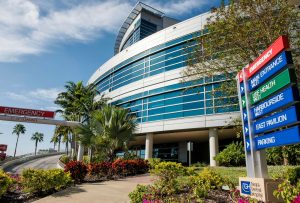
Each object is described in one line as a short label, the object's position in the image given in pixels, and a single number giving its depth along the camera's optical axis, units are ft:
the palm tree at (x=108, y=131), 62.13
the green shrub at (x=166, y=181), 27.37
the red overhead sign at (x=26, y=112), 100.53
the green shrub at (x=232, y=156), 68.80
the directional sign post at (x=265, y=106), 17.71
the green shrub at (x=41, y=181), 33.88
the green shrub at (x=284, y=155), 52.42
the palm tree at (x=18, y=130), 349.82
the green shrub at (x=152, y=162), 67.99
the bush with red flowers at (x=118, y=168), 52.01
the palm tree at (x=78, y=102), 125.08
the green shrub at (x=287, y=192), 15.43
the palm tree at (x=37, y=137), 393.09
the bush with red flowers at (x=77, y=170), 43.98
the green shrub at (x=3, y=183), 31.09
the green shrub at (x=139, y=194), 25.66
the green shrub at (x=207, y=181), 26.95
